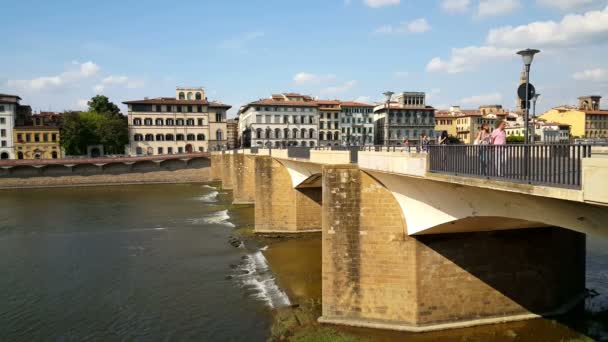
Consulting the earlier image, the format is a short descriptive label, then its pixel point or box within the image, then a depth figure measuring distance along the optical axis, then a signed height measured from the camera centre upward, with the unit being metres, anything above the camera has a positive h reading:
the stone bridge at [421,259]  11.95 -3.18
